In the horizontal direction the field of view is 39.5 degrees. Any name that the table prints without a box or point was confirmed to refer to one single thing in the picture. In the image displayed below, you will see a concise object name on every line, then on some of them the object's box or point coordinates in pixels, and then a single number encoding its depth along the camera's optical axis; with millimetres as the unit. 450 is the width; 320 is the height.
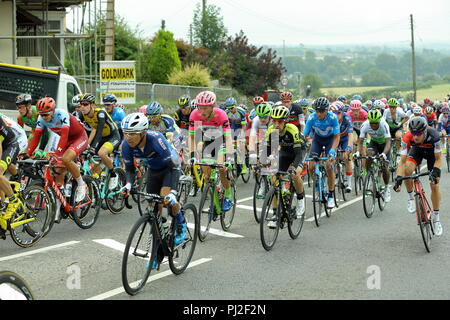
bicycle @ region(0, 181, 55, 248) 8398
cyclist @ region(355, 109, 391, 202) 12406
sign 19531
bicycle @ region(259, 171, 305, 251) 8570
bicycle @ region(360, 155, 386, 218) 11477
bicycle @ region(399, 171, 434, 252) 8673
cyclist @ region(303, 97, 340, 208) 11070
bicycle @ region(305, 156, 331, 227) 10664
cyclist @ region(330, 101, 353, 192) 13234
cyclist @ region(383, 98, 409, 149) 15070
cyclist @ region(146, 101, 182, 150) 11568
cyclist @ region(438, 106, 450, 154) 19797
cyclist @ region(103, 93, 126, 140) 12016
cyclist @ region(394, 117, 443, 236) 8945
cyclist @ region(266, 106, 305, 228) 9289
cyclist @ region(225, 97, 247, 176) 15172
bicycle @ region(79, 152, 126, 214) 10883
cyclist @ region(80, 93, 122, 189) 10812
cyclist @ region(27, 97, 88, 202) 9547
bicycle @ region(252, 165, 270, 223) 10492
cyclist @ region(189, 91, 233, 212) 9336
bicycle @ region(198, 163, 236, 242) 8984
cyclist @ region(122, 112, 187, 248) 6758
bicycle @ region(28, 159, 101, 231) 9170
